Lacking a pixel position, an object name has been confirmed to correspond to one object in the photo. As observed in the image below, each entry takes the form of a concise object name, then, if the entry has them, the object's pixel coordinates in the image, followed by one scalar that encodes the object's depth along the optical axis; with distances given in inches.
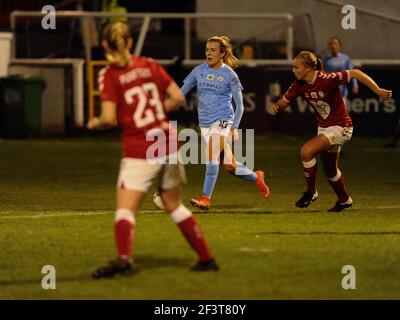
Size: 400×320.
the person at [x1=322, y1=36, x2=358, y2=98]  887.7
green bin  1034.1
